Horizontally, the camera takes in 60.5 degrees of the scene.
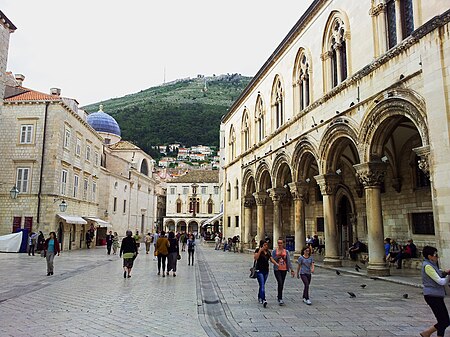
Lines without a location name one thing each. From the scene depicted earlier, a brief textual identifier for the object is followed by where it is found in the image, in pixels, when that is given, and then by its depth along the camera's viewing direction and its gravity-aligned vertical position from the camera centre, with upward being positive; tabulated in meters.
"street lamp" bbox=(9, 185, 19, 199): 21.33 +2.02
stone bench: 15.64 -1.28
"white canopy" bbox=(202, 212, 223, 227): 42.77 +1.48
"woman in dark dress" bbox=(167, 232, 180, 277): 15.02 -0.95
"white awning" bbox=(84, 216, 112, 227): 34.81 +0.76
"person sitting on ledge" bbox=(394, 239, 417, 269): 15.70 -0.86
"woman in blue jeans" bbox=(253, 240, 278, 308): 8.97 -0.78
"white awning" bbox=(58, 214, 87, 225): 28.60 +0.84
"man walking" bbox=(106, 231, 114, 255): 27.75 -0.94
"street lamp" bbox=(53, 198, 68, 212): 27.43 +1.72
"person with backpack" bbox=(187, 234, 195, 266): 20.70 -0.83
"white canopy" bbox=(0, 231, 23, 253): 26.02 -0.85
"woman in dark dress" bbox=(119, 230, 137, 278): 14.19 -0.77
